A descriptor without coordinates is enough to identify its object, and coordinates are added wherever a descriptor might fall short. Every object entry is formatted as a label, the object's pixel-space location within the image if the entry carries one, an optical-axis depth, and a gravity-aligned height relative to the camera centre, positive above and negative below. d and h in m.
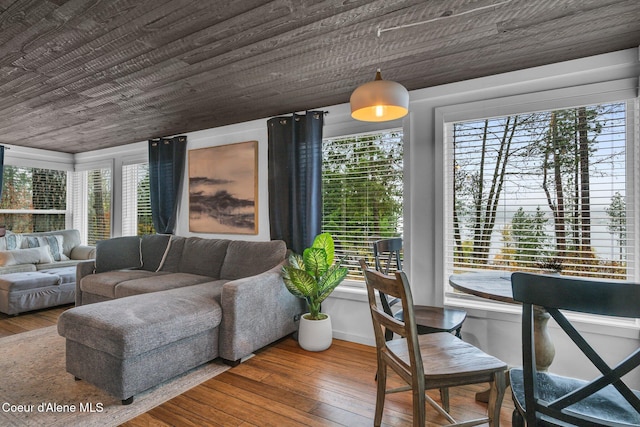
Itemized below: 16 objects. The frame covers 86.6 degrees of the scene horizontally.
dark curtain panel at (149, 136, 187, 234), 4.60 +0.54
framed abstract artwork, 4.02 +0.35
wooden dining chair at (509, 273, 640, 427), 0.97 -0.45
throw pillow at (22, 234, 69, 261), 4.88 -0.39
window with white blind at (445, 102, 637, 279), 2.33 +0.18
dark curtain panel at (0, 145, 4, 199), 4.98 +0.80
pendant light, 1.73 +0.63
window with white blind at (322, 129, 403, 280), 3.22 +0.25
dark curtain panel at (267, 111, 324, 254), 3.44 +0.40
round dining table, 1.92 -0.58
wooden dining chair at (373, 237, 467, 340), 2.19 -0.69
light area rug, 1.99 -1.17
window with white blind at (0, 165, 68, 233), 5.25 +0.28
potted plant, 2.97 -0.58
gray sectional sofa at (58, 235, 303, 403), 2.17 -0.71
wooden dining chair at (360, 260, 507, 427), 1.44 -0.68
